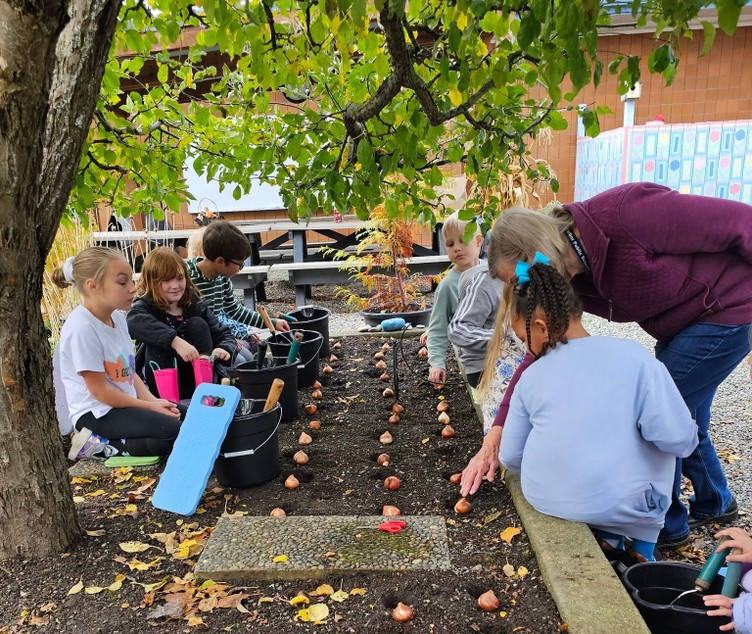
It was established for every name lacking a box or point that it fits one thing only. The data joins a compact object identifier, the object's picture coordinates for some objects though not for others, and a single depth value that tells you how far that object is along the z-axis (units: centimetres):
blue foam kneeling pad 229
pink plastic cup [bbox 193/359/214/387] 343
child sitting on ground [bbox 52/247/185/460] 278
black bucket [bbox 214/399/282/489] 244
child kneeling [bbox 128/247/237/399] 354
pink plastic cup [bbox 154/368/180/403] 339
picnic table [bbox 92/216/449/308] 756
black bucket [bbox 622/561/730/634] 163
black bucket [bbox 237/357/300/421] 314
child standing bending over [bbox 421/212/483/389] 342
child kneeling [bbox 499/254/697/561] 177
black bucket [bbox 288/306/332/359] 452
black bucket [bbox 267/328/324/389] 391
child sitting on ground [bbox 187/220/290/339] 384
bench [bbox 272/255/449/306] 764
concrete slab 189
